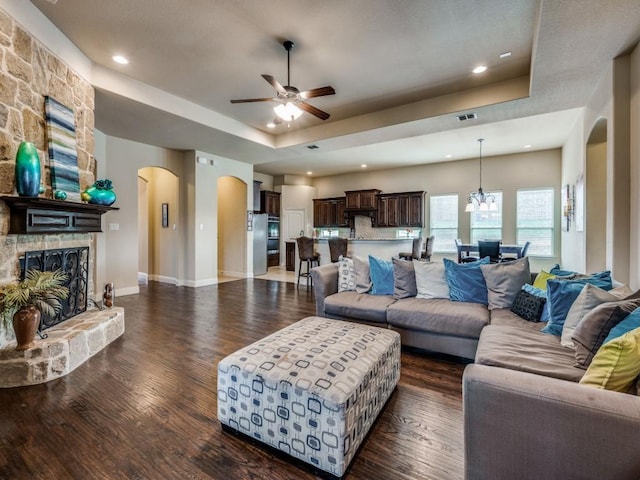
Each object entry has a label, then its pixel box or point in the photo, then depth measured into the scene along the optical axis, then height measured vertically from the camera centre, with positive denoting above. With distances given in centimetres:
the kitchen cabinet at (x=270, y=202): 889 +109
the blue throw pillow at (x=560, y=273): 276 -34
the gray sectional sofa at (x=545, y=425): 105 -71
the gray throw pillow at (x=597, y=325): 152 -46
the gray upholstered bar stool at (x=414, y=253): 607 -31
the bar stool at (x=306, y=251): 625 -28
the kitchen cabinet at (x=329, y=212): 962 +84
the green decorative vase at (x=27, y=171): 248 +56
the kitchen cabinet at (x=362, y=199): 897 +117
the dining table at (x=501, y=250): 615 -26
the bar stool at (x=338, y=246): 589 -17
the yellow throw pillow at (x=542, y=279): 272 -39
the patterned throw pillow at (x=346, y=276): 358 -46
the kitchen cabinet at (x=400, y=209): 838 +81
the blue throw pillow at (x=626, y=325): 138 -41
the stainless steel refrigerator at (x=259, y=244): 793 -17
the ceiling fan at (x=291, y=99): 305 +150
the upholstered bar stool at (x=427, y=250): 695 -29
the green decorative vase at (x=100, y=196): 328 +47
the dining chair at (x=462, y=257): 626 -42
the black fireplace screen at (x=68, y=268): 272 -30
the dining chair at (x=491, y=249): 574 -23
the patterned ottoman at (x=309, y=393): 146 -83
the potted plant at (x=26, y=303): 233 -53
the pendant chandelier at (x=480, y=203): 623 +72
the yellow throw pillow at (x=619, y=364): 118 -51
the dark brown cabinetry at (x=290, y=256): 884 -54
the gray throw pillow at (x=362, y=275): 350 -45
